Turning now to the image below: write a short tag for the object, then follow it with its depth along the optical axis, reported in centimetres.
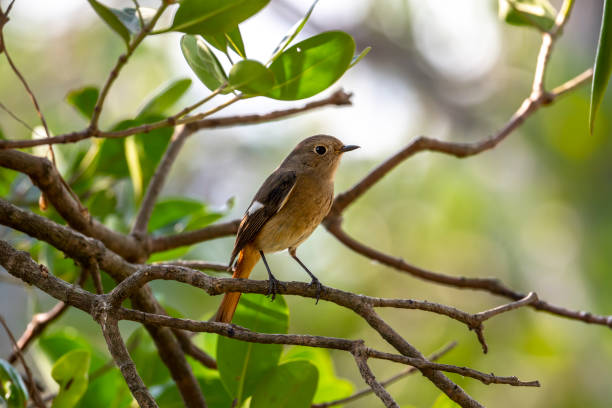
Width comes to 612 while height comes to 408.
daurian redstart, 676
